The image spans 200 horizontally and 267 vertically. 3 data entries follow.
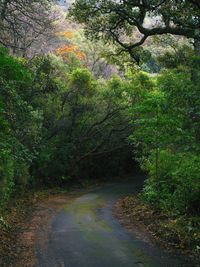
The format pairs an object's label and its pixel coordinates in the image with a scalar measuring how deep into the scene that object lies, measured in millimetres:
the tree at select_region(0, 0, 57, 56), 18928
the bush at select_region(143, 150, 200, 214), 13273
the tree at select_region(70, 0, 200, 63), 15281
